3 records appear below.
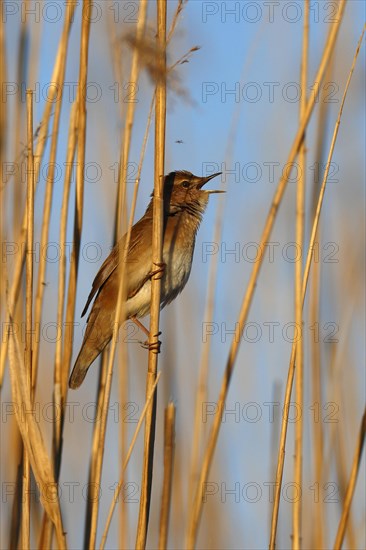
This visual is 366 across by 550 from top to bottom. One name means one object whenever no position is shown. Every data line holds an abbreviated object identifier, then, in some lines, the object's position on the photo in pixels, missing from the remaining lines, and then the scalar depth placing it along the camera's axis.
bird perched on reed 7.66
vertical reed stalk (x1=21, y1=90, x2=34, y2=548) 5.07
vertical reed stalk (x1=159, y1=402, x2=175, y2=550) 4.81
